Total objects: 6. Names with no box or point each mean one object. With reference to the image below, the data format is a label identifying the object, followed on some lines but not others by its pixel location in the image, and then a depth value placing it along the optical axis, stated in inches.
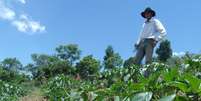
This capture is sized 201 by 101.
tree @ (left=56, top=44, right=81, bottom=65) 1628.8
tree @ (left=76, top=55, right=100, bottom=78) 1364.0
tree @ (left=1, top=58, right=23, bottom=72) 1860.8
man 183.7
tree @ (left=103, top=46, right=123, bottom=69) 1349.4
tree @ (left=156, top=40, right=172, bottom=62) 1305.8
